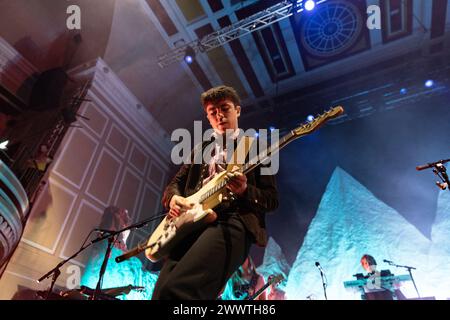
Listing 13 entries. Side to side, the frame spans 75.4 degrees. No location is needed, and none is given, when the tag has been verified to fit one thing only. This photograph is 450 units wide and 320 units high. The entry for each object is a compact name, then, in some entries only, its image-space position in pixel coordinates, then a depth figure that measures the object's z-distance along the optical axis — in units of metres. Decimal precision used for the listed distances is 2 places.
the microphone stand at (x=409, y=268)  6.02
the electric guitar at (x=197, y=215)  1.58
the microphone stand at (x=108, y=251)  3.36
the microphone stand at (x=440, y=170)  3.61
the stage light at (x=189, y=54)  8.30
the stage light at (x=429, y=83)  8.23
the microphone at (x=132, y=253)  1.83
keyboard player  5.81
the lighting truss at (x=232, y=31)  7.27
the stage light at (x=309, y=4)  6.84
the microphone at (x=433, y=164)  3.79
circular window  8.20
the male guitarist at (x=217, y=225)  1.28
